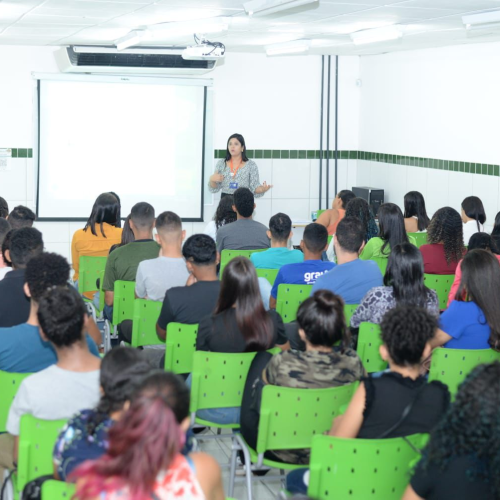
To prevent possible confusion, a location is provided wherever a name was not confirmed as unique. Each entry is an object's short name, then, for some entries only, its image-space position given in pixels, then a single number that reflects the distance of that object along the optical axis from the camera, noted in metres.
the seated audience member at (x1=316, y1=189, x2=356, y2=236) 7.60
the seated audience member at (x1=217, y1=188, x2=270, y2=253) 6.66
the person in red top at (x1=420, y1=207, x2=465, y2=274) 5.87
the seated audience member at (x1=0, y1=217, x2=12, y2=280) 5.55
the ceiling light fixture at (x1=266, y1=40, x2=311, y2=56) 8.70
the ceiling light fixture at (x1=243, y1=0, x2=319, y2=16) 5.43
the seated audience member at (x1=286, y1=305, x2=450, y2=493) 2.77
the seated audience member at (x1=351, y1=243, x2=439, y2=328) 4.22
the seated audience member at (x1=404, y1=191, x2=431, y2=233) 7.41
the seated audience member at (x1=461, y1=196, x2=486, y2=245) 7.11
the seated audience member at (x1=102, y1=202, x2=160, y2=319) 5.42
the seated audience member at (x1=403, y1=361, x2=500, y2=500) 2.10
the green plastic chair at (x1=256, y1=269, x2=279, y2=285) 5.50
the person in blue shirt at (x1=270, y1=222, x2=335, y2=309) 5.16
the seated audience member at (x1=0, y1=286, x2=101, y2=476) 2.78
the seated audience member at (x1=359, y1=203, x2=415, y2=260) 6.02
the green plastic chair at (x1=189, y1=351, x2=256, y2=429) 3.51
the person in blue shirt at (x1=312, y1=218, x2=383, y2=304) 4.79
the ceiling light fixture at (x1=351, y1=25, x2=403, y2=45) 7.38
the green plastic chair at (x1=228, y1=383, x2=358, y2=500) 3.12
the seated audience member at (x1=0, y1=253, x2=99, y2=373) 3.31
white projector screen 9.84
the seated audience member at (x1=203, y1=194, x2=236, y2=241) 7.34
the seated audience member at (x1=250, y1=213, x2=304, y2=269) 5.73
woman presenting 9.82
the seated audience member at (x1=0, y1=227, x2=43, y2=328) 3.98
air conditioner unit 9.27
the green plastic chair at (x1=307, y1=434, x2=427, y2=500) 2.52
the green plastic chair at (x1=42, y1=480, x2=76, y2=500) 2.12
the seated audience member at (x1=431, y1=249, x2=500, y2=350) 3.89
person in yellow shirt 6.44
